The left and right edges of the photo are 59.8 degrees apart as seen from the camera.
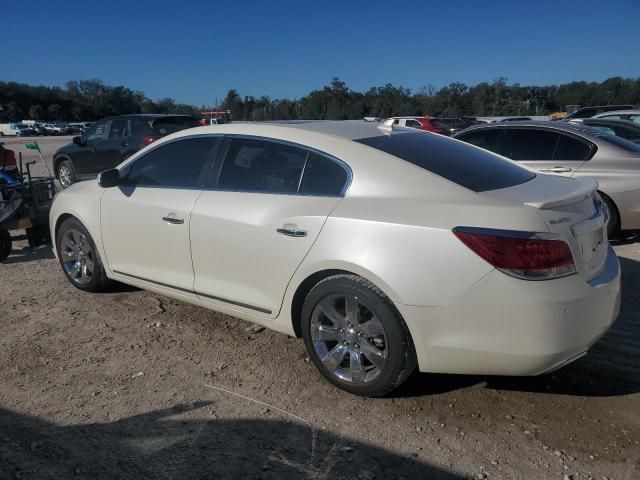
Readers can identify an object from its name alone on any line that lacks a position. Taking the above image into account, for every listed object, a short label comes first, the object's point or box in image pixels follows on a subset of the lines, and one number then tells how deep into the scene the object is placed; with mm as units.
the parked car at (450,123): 25266
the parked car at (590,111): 20081
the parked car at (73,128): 70575
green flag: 7421
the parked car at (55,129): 68312
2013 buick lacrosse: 2723
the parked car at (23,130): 68069
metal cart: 6527
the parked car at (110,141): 11781
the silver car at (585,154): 6371
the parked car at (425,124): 24092
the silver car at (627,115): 12938
